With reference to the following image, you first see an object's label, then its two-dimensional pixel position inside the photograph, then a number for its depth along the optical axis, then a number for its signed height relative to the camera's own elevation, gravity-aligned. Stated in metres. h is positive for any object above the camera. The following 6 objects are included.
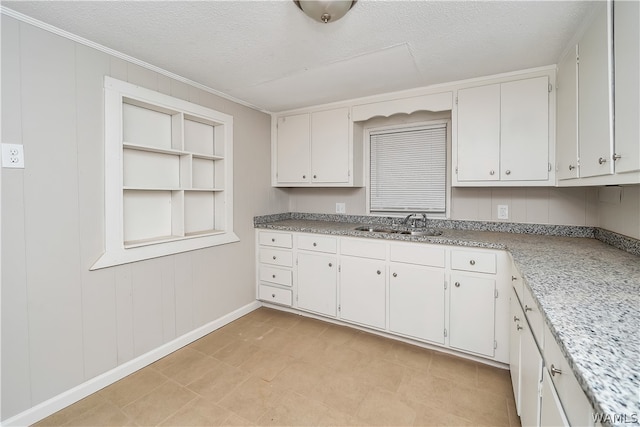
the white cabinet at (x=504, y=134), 2.10 +0.59
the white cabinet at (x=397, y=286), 2.04 -0.65
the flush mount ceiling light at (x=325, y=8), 1.36 +1.00
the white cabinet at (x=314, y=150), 2.95 +0.67
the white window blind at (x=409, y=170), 2.79 +0.42
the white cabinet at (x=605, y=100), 1.10 +0.52
